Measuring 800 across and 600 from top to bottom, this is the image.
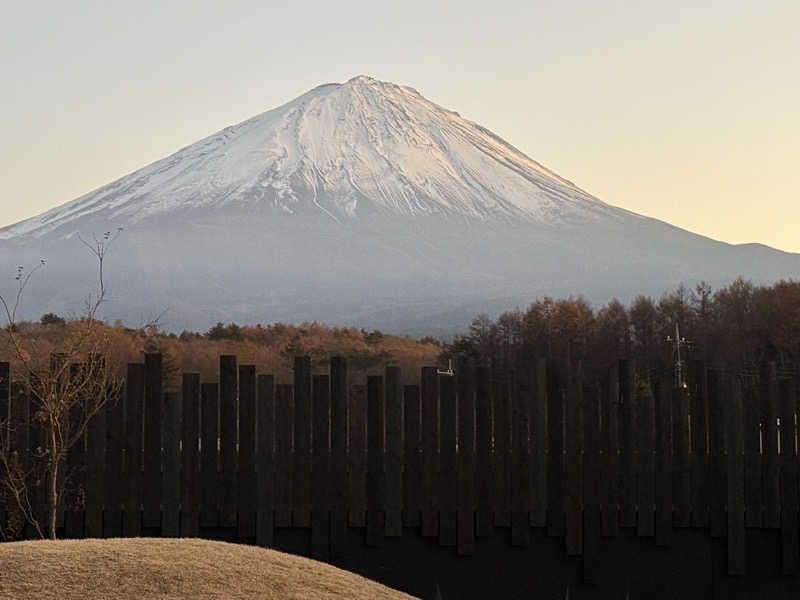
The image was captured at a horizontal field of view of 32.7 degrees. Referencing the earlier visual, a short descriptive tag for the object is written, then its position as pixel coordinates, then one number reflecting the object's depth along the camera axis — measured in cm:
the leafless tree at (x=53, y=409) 1197
